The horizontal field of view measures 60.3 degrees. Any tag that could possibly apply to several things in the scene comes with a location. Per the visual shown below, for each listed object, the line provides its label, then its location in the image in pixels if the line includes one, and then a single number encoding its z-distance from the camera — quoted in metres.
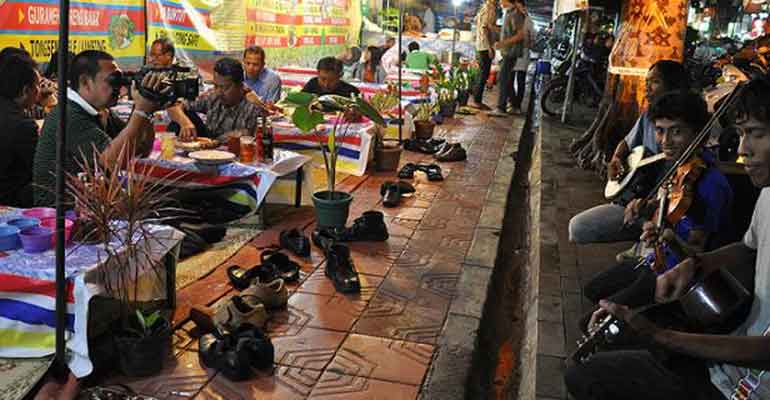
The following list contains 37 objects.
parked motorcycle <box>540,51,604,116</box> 13.00
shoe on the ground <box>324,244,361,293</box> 4.44
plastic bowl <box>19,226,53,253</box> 3.19
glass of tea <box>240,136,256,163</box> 5.30
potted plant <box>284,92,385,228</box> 5.09
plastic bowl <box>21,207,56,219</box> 3.53
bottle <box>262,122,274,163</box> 5.39
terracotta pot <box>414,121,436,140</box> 9.44
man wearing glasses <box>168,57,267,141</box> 5.99
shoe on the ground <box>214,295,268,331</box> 3.66
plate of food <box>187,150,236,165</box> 4.96
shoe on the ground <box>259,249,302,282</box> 4.53
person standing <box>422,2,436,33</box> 22.10
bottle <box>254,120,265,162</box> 5.38
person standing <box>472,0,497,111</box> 12.65
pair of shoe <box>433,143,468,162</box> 8.59
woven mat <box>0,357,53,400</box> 2.92
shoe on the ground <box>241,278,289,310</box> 3.93
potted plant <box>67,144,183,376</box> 3.18
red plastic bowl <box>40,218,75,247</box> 3.25
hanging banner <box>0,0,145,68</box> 5.59
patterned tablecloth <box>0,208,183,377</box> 3.04
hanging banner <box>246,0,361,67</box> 9.56
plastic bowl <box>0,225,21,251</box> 3.18
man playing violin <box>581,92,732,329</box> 3.28
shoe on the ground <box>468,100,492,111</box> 13.40
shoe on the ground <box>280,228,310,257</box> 5.01
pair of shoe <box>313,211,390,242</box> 5.39
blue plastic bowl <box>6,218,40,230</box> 3.31
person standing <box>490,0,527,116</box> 12.11
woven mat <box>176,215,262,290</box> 4.52
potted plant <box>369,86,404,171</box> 7.73
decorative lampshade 6.75
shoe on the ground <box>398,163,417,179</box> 7.57
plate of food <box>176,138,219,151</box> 5.30
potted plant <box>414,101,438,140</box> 9.45
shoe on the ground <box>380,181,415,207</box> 6.52
